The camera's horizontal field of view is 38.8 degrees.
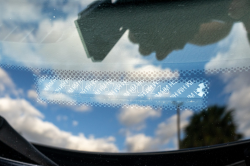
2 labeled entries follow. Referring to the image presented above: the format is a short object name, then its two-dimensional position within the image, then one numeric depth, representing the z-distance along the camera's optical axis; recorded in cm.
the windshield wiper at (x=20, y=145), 18
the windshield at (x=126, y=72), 20
